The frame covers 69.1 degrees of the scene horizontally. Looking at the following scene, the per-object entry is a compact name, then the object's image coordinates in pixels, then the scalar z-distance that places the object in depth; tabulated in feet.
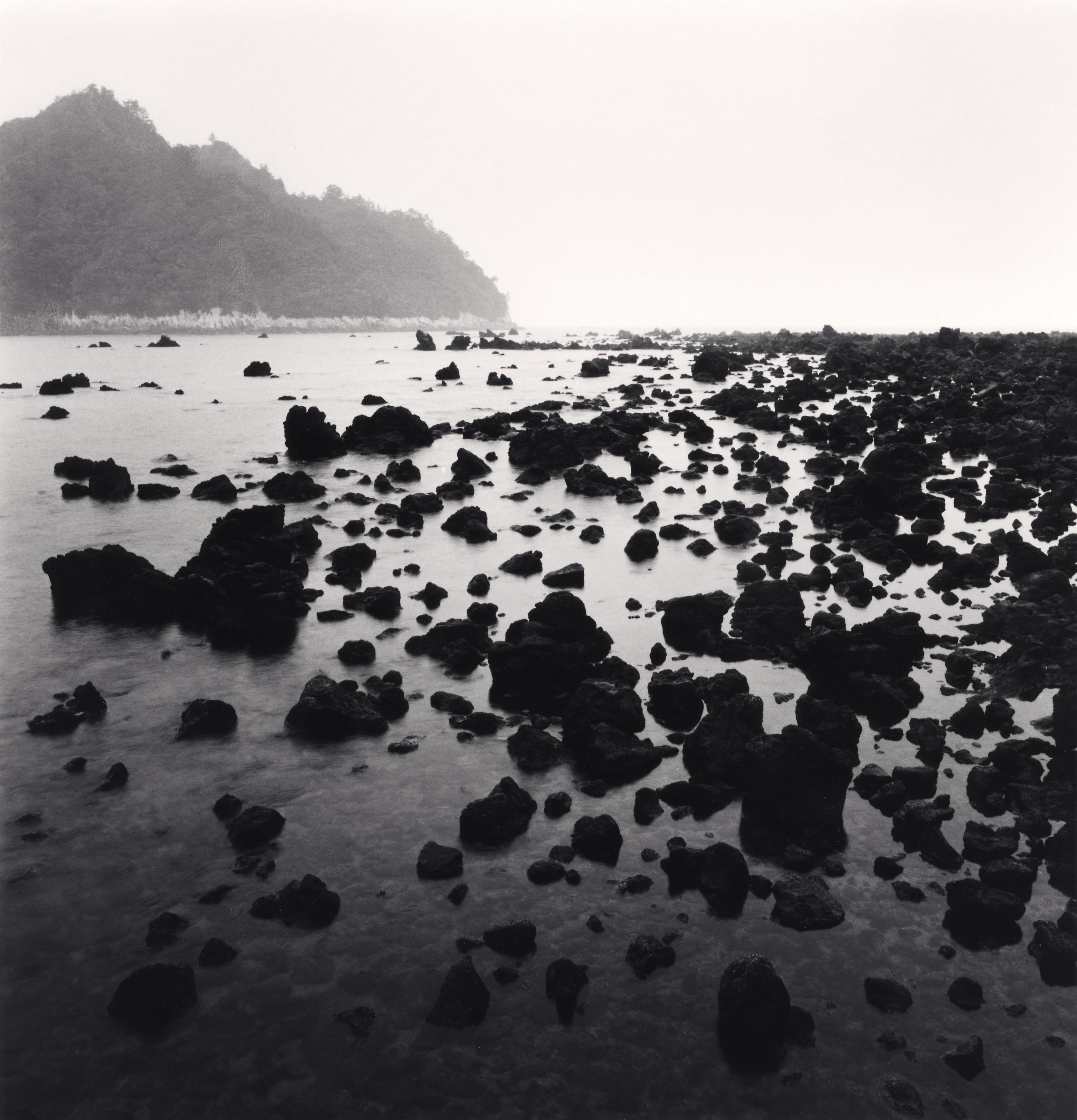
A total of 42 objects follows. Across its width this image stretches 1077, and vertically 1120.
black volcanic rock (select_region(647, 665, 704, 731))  24.71
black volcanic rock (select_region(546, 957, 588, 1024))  14.17
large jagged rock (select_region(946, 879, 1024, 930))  15.92
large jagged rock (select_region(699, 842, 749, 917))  16.75
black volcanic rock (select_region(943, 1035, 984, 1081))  12.80
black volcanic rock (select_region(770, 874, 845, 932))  16.16
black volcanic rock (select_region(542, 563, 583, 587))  37.40
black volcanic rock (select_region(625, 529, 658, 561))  42.16
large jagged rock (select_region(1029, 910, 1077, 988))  14.80
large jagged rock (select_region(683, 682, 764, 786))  21.13
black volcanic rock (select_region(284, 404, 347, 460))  70.49
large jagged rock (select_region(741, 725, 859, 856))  19.17
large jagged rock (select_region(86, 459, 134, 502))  56.08
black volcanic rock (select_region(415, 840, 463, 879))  17.66
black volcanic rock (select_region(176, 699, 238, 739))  24.08
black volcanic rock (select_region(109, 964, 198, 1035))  13.87
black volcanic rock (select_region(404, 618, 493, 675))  28.78
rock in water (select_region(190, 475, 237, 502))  55.16
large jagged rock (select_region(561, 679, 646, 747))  23.22
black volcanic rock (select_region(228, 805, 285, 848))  18.81
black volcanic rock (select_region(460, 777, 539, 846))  18.93
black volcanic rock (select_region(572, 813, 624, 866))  18.30
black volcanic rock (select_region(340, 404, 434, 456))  76.02
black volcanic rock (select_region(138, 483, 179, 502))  55.67
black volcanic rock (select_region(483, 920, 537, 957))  15.46
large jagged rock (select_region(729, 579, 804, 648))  30.22
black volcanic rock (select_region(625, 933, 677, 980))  14.94
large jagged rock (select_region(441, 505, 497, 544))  45.24
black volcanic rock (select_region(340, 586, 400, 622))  33.99
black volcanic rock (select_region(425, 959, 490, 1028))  13.84
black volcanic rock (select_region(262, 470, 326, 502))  54.85
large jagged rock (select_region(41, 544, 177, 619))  34.55
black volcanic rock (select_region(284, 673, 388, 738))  24.12
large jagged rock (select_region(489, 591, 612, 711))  26.40
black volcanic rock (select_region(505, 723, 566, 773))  22.18
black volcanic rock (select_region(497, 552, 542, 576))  39.32
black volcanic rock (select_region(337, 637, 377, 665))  29.19
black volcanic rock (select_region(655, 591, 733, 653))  30.66
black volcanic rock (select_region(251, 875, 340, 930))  16.30
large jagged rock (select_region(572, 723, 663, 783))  21.53
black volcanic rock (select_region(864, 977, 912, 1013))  14.17
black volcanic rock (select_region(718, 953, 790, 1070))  13.24
